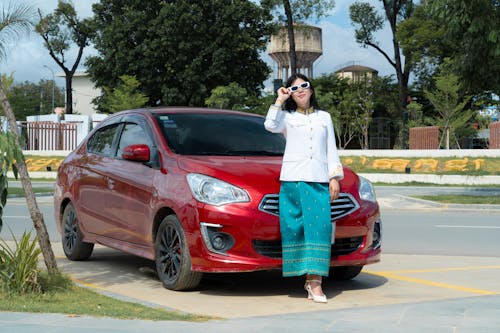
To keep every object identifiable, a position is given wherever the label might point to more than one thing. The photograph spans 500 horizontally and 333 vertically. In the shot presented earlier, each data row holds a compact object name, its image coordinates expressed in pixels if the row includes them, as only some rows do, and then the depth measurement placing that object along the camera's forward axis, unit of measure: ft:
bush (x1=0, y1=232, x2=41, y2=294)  21.32
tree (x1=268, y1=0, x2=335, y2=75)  163.84
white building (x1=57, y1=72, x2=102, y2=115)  348.18
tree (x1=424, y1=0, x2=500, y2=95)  64.13
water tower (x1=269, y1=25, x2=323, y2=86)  209.87
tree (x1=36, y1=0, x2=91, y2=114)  224.33
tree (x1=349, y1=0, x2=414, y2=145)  176.76
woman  22.59
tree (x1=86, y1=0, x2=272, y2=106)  180.34
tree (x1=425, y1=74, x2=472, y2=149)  148.46
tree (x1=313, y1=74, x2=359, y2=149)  173.63
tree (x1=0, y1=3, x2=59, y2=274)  23.13
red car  22.82
